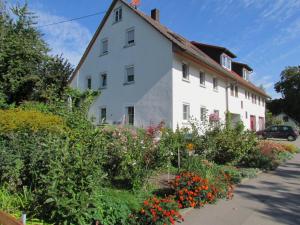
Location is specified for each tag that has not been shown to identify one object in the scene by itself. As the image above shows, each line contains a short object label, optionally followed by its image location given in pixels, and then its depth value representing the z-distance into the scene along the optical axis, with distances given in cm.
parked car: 3656
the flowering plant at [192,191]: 703
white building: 2067
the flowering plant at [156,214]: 557
